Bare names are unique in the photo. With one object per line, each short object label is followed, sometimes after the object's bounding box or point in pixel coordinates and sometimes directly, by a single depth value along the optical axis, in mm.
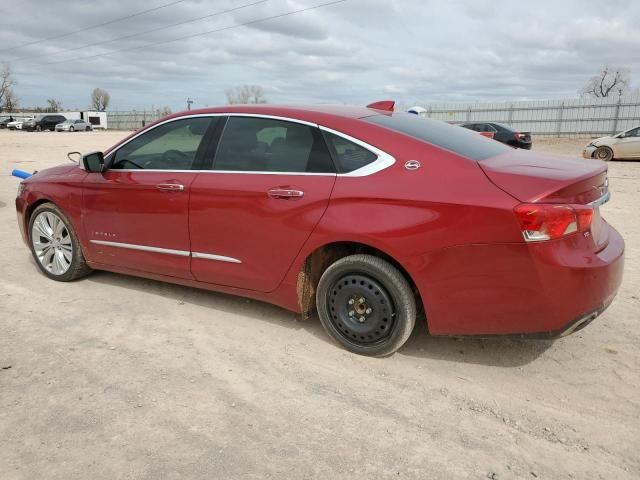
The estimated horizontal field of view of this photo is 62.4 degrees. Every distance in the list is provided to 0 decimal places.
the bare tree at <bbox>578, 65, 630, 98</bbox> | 63809
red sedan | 2881
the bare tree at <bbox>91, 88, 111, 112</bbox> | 104188
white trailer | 67000
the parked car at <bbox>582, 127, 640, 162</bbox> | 18430
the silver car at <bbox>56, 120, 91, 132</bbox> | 52094
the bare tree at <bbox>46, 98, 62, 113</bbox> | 95688
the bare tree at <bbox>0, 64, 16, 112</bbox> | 96750
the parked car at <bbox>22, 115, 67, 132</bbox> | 53181
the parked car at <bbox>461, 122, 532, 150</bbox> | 20094
